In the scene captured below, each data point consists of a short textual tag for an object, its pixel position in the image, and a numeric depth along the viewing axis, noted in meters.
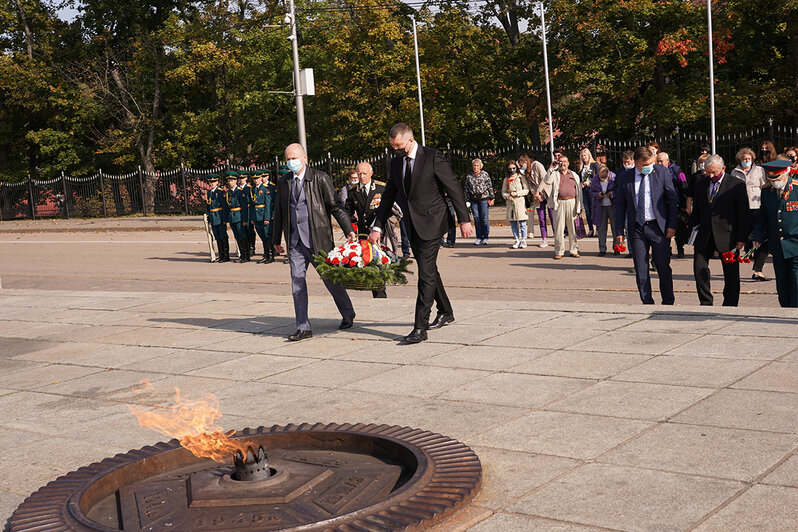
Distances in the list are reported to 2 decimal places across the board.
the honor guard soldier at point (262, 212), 18.36
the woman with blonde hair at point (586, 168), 16.84
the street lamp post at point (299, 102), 25.09
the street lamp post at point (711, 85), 23.40
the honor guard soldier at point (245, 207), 18.64
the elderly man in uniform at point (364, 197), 14.23
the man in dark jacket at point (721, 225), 9.16
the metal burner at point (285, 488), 3.57
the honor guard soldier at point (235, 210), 18.66
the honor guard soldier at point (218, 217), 18.73
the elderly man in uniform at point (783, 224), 8.39
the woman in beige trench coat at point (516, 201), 17.36
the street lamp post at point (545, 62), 29.76
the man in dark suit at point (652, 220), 9.28
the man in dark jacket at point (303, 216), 8.12
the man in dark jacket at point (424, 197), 7.59
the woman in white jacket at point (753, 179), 11.45
